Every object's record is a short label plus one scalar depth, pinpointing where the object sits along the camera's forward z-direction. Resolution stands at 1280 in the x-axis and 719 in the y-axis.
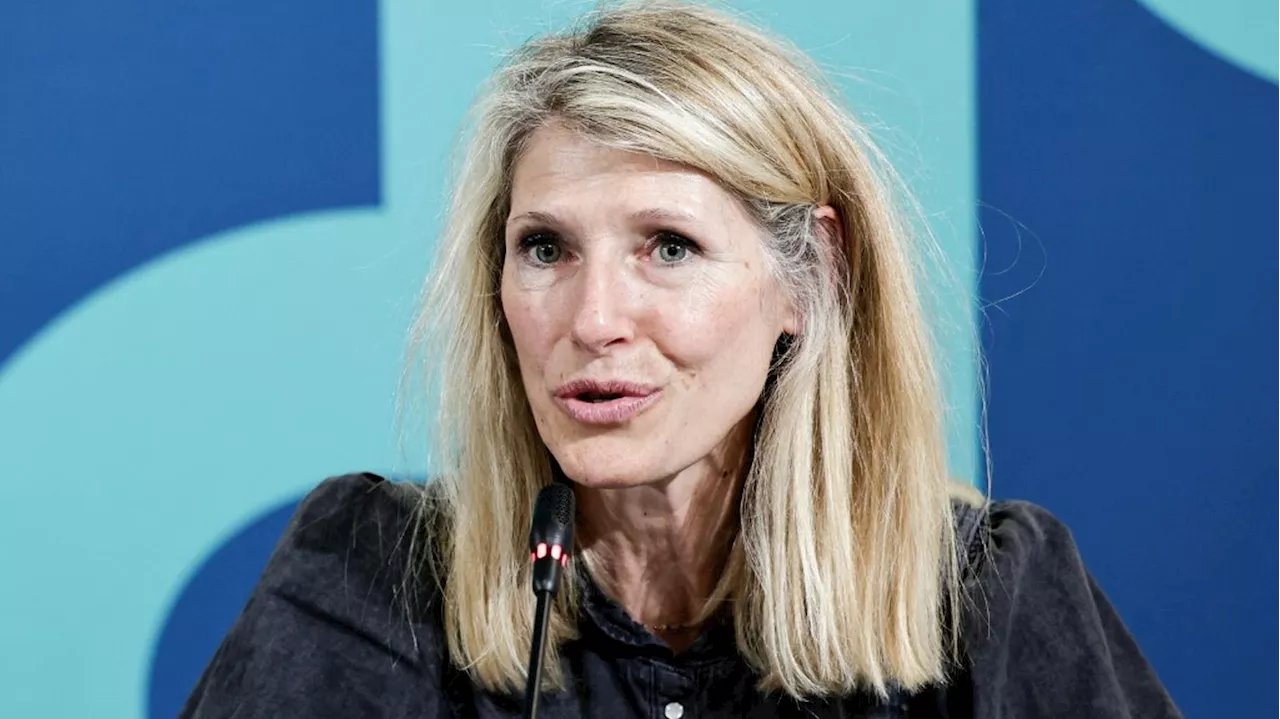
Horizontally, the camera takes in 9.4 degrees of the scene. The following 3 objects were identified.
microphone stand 3.52
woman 3.68
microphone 3.54
